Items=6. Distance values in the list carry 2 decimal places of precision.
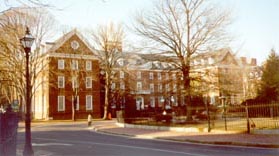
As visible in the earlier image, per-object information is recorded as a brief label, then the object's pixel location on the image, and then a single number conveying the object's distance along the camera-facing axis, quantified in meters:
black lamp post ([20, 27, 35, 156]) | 13.13
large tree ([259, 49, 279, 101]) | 35.94
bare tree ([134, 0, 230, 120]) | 29.34
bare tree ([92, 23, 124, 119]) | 52.78
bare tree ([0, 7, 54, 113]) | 33.88
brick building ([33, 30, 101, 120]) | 51.53
